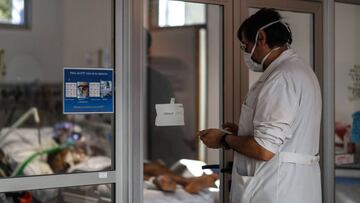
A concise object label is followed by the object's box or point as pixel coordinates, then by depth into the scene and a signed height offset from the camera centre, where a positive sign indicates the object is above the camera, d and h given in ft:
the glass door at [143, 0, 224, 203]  9.51 -0.01
